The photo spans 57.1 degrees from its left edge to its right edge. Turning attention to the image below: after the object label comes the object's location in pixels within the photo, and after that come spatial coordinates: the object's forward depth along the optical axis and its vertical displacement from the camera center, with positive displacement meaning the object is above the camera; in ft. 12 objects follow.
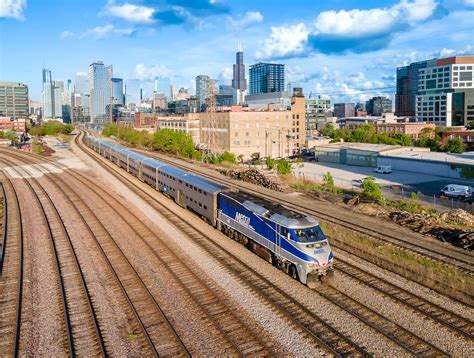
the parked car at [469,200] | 135.79 -20.53
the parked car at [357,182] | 175.11 -19.17
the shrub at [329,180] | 149.59 -15.01
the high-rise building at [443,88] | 543.39 +63.17
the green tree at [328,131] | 533.30 +6.43
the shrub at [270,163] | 183.52 -10.96
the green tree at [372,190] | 122.01 -15.25
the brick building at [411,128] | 447.01 +7.27
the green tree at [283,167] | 170.91 -12.09
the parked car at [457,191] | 141.08 -18.68
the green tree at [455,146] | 265.54 -7.13
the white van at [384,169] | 210.73 -16.36
